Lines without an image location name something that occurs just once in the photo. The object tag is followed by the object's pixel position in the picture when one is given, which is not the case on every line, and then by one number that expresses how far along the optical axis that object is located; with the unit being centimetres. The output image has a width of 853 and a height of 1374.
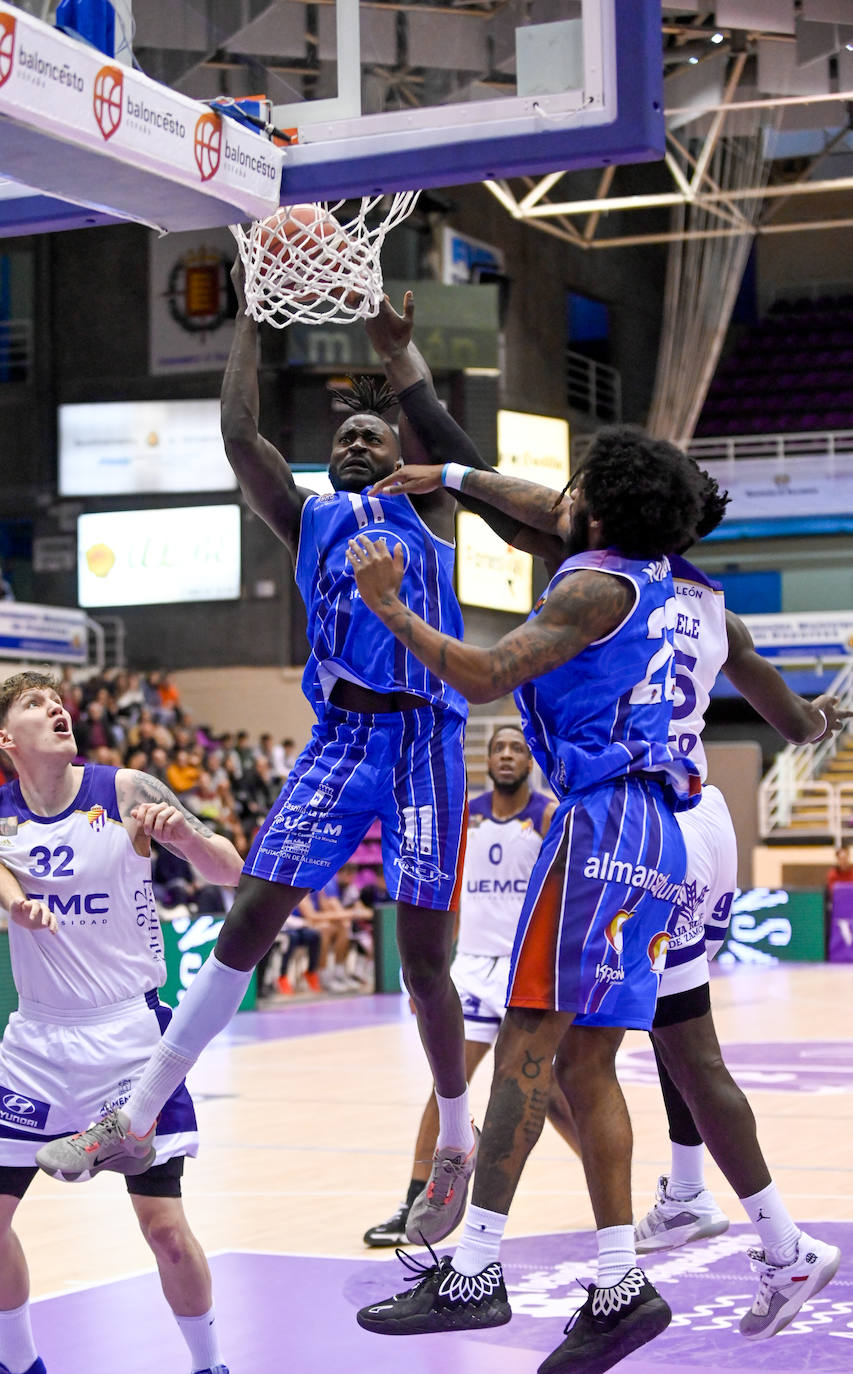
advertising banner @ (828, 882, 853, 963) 2088
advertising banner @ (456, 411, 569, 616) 2488
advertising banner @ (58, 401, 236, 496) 2400
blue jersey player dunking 465
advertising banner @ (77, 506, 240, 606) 2395
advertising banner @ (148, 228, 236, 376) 2384
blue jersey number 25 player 386
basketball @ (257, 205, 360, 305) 512
